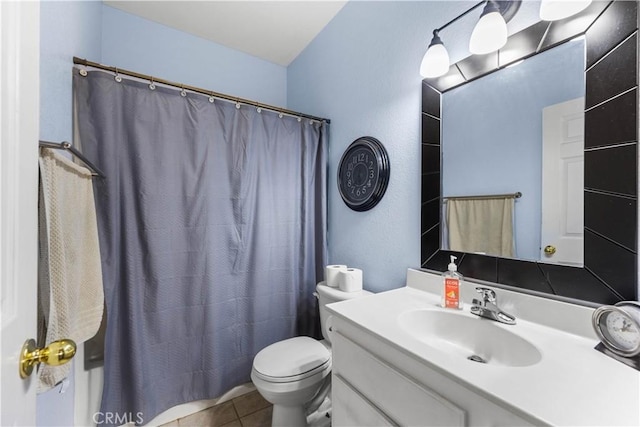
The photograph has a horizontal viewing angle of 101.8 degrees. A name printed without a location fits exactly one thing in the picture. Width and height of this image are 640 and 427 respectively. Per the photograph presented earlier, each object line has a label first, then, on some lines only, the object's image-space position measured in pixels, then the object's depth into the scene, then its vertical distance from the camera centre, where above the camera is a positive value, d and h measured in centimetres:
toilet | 123 -79
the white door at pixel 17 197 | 39 +2
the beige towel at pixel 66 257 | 68 -15
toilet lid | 126 -76
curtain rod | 121 +69
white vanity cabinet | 58 -48
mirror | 85 +22
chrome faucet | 88 -34
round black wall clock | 147 +23
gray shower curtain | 131 -13
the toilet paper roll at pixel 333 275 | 155 -38
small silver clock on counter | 63 -30
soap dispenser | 101 -31
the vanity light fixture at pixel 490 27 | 81 +65
